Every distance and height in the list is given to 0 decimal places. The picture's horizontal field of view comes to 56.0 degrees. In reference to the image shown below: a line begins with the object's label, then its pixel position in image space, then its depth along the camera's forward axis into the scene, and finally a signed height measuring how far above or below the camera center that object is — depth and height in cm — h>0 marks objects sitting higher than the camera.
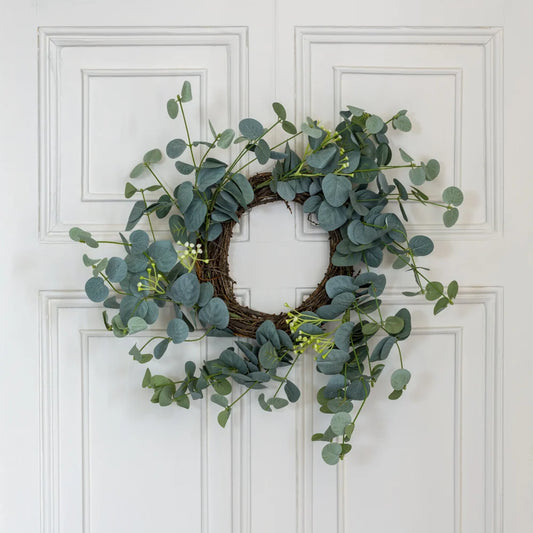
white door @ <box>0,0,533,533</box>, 105 -3
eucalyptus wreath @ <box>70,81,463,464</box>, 96 -2
